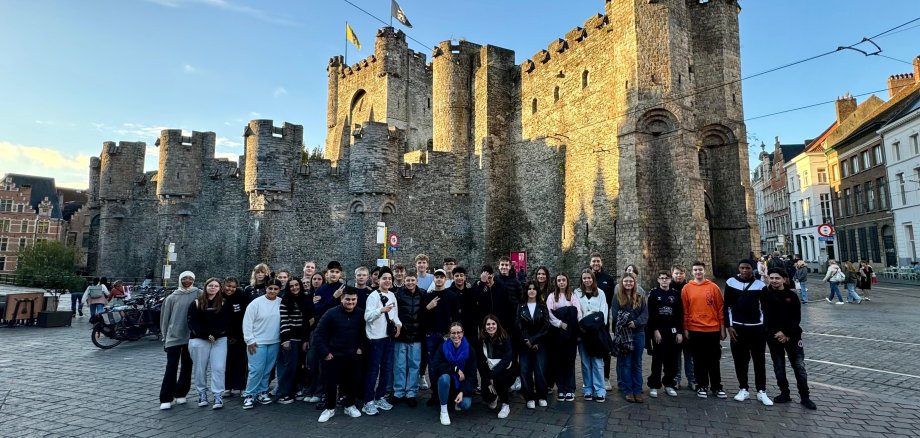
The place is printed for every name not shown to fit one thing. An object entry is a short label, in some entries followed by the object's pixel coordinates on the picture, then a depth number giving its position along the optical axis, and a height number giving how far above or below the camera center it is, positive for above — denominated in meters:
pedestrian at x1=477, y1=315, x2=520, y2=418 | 5.43 -1.16
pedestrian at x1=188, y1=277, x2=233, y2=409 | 5.75 -0.88
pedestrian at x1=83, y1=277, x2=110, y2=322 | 12.66 -0.87
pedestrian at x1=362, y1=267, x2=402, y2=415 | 5.57 -0.90
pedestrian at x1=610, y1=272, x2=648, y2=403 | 5.82 -0.88
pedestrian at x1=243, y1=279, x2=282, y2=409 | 5.80 -0.92
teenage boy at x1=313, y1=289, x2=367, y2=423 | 5.36 -0.96
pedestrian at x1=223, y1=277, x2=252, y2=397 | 6.07 -1.01
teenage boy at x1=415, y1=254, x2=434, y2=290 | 7.41 -0.14
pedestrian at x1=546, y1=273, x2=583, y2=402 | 5.77 -0.96
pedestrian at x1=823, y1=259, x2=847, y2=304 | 14.97 -0.45
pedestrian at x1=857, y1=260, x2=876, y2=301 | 16.16 -0.52
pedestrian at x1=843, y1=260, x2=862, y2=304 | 15.36 -0.59
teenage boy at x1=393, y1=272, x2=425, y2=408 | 5.93 -1.01
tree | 23.28 +0.00
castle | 16.64 +4.06
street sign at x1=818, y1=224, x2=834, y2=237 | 18.11 +1.28
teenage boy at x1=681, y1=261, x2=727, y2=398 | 5.91 -0.87
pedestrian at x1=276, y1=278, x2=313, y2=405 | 6.02 -0.86
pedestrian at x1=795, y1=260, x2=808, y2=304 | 15.45 -0.45
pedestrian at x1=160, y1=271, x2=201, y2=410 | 5.71 -0.90
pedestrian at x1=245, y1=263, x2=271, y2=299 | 7.32 -0.22
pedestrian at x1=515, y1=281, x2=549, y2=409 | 5.64 -1.01
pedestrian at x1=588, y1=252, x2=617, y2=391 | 7.18 -0.23
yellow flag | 39.28 +19.26
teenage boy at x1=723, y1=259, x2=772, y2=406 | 5.67 -0.78
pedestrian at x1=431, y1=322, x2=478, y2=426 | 5.26 -1.22
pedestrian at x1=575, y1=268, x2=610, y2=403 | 5.89 -1.12
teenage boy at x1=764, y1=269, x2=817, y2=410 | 5.48 -0.81
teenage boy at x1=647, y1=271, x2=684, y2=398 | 6.03 -0.93
